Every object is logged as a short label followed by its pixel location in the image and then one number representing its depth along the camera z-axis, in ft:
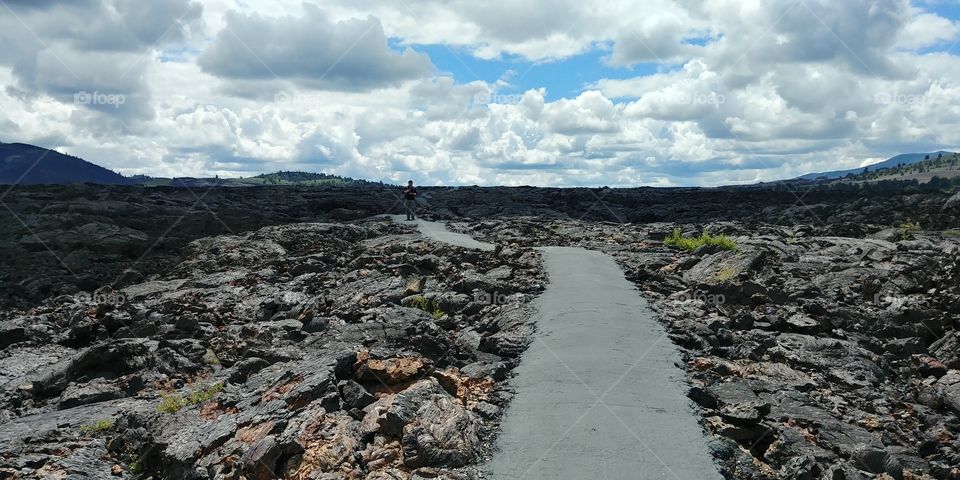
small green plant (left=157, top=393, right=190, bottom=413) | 37.83
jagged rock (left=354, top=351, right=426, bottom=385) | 32.73
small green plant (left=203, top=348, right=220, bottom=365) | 49.78
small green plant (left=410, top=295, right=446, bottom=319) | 56.24
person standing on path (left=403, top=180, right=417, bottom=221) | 134.33
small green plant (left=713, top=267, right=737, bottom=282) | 65.92
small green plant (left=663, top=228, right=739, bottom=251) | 79.51
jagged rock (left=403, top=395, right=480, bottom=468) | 26.08
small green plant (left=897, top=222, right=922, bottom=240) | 99.76
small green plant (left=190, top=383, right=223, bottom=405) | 38.08
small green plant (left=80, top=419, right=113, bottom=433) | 36.81
